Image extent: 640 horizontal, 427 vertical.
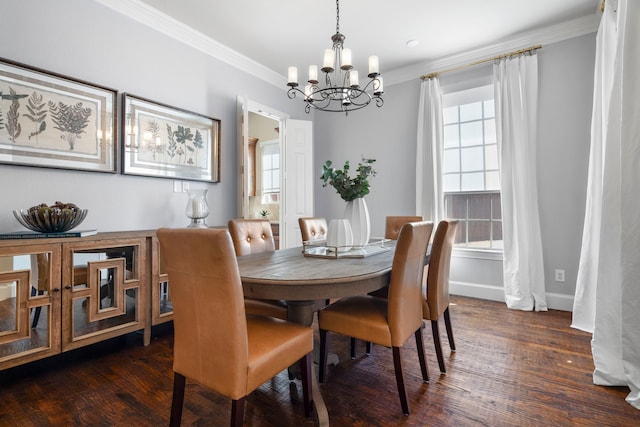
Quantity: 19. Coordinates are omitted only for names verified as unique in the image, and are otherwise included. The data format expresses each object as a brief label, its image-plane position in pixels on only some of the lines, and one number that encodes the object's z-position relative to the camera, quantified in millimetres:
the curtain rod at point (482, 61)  3293
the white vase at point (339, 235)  2059
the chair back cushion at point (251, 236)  2350
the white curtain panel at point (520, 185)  3252
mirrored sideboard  1794
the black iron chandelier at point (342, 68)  2141
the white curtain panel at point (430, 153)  3801
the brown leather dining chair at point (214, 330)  1161
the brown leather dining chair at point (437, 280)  1979
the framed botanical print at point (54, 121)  2115
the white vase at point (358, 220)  2203
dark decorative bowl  1961
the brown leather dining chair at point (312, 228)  2908
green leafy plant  2115
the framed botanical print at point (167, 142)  2756
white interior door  4234
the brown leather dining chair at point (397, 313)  1584
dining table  1377
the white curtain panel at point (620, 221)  1703
